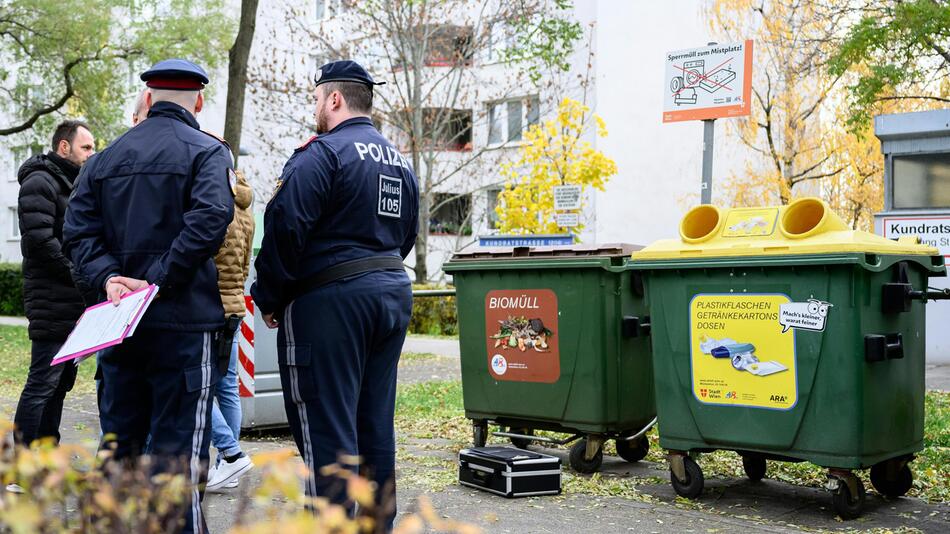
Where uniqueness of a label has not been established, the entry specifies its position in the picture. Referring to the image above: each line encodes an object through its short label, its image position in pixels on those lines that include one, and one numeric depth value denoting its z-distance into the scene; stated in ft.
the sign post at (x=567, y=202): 51.60
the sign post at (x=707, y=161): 21.85
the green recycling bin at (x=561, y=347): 20.81
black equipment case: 18.63
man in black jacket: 18.28
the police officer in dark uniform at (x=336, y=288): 12.85
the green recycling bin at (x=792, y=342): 17.02
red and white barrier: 24.14
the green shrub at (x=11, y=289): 95.35
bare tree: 76.38
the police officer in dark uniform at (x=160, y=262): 12.26
